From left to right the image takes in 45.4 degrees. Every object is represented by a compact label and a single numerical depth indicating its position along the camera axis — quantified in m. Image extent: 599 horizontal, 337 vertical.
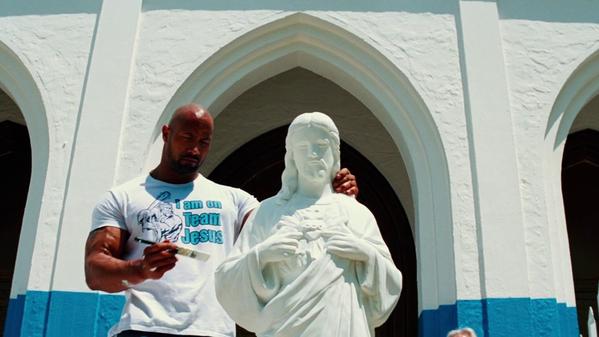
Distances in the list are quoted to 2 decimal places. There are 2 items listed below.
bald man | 2.13
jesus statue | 2.19
